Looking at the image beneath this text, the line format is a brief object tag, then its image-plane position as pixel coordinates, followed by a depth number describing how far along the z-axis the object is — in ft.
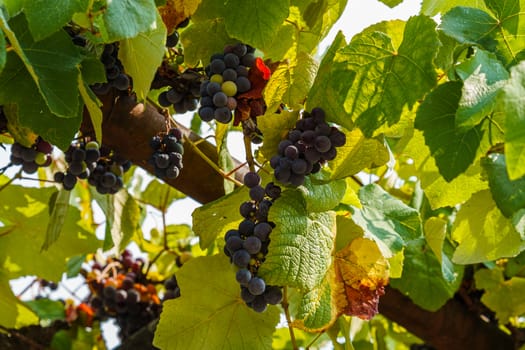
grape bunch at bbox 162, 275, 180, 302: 4.94
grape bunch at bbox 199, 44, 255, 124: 3.14
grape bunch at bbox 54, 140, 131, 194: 3.79
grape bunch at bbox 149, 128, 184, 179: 3.60
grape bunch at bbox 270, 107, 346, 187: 2.88
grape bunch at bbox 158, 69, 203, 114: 3.68
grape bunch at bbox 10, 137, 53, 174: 3.76
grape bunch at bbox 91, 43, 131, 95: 3.42
